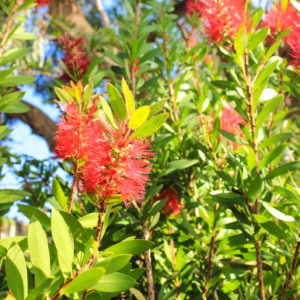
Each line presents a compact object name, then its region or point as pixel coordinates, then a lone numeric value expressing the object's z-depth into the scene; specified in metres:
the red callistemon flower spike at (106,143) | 0.39
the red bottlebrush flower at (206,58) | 1.58
